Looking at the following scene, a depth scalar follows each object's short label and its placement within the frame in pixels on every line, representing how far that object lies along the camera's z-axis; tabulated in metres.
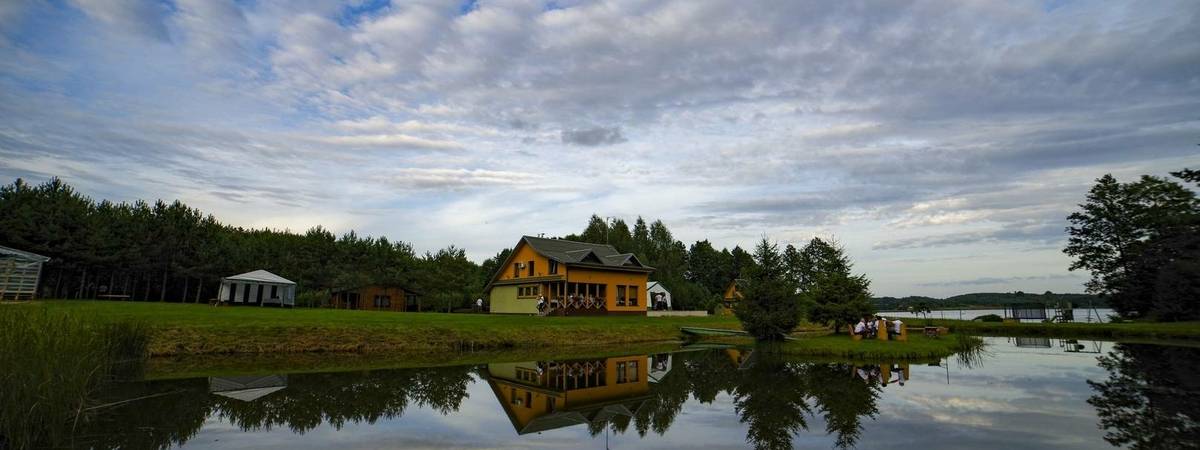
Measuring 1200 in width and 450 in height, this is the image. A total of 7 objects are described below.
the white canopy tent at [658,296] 58.34
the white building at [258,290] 42.41
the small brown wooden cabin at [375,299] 52.47
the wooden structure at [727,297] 57.21
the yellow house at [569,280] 40.81
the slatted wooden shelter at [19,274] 31.25
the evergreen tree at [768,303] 25.22
